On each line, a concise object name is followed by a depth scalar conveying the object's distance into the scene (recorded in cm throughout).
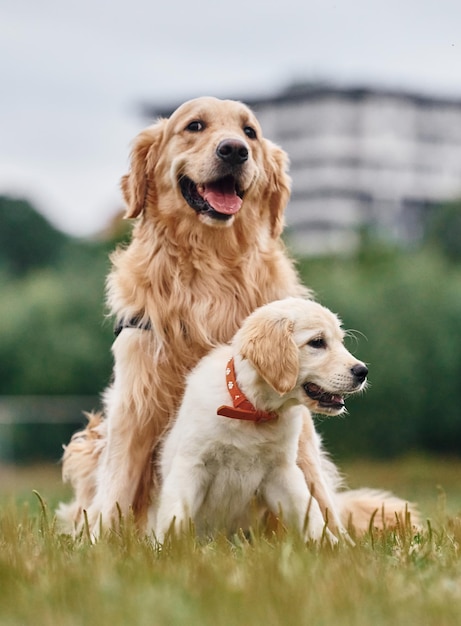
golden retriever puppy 806
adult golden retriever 916
